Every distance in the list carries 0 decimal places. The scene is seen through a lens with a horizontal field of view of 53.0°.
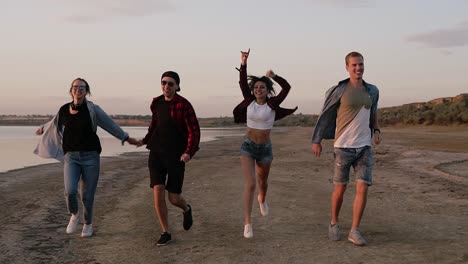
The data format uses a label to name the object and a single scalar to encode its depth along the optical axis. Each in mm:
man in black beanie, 5812
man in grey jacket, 5758
